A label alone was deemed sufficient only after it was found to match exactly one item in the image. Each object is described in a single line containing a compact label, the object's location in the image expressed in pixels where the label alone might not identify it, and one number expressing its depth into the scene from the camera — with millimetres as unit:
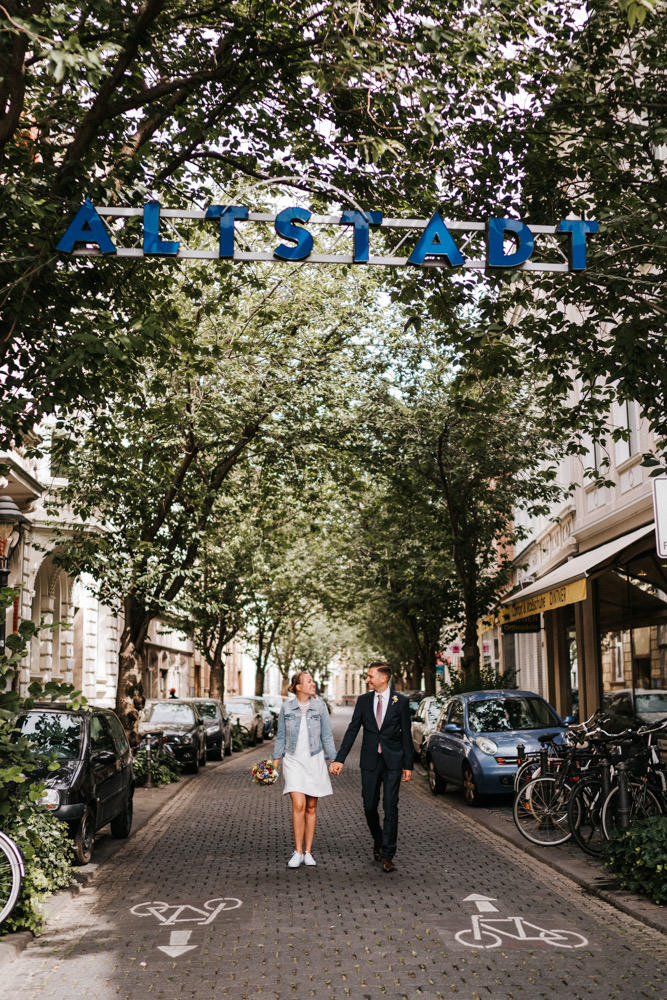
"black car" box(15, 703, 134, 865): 10125
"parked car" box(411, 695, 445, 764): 23812
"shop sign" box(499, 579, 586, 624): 17703
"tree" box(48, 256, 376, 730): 18281
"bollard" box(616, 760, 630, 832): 9891
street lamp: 13281
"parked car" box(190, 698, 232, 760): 27781
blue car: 15445
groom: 10125
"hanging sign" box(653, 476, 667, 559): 7512
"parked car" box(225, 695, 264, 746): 37500
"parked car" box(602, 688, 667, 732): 16862
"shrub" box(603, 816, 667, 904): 8383
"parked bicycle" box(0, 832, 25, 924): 7254
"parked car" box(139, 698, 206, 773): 22984
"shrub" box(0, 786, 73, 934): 7539
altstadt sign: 8875
